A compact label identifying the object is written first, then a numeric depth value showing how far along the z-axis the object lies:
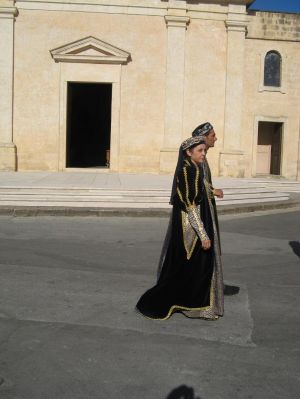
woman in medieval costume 4.68
